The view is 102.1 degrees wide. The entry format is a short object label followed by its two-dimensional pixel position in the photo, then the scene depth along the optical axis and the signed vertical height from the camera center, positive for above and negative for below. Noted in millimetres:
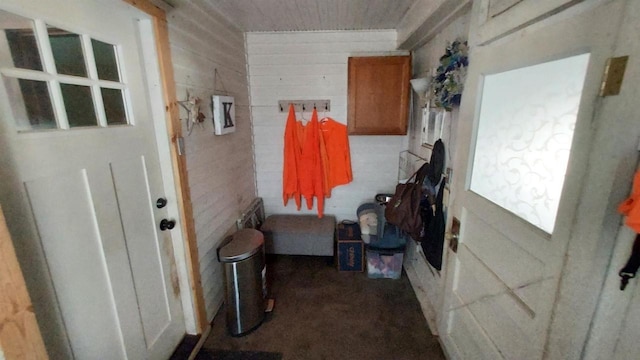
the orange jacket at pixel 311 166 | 2807 -500
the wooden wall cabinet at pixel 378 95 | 2428 +238
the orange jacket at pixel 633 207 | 583 -205
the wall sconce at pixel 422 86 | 2045 +265
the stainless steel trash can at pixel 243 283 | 1846 -1157
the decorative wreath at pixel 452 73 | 1484 +270
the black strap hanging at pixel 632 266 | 645 -365
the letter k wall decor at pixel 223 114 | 2016 +57
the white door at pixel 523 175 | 772 -218
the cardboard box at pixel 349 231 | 2697 -1169
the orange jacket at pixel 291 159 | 2838 -419
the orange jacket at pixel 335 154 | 2875 -372
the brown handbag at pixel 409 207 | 1900 -644
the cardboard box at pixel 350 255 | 2629 -1350
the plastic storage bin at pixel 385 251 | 2523 -1244
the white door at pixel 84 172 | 878 -202
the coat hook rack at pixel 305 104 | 2850 +176
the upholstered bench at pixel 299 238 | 2771 -1234
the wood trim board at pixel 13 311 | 684 -507
